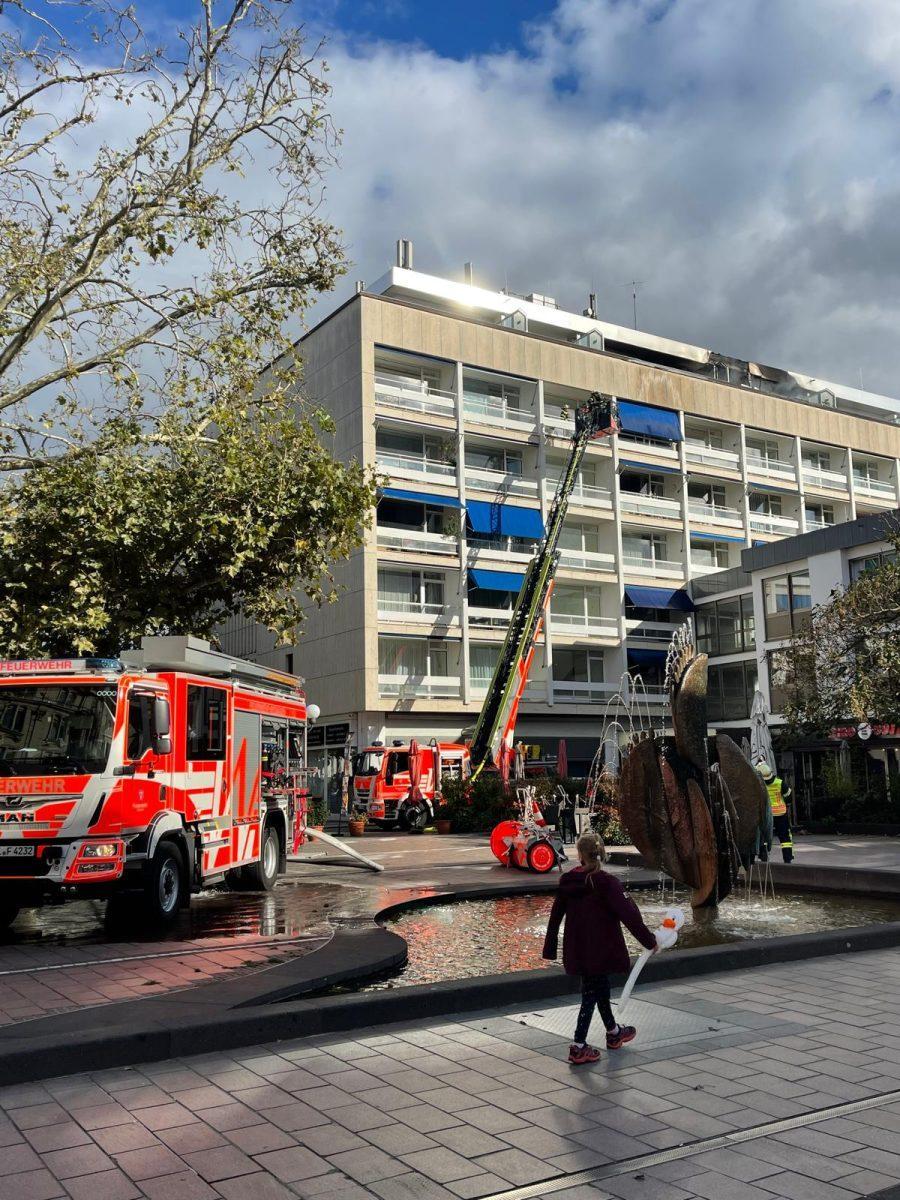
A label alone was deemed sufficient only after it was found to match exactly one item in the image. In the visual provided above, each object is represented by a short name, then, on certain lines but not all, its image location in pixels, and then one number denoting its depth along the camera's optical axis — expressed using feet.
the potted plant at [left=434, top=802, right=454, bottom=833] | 101.45
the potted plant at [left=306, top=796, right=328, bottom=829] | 89.86
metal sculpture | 37.27
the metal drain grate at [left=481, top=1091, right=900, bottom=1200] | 13.66
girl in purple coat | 19.76
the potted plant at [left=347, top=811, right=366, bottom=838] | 104.94
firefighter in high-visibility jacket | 57.67
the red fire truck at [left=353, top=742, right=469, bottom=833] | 109.19
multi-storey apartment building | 142.41
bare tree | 41.70
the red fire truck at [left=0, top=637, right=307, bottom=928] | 33.63
